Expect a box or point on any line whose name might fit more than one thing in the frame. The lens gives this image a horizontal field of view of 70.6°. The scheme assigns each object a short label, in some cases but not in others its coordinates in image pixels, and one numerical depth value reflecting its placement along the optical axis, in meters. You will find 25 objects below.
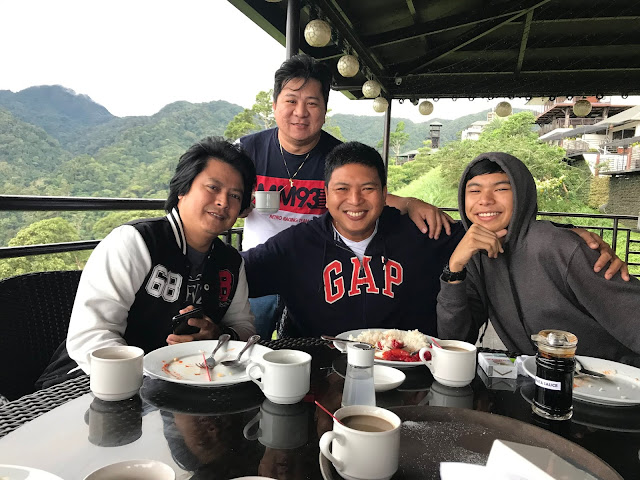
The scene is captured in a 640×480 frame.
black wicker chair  1.34
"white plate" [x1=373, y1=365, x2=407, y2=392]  1.06
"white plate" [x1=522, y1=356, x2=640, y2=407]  1.03
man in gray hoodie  1.60
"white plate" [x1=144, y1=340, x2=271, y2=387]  1.06
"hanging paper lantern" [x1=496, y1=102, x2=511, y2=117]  6.11
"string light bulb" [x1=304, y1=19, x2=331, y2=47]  3.50
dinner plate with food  1.24
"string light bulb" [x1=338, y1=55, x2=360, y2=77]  4.19
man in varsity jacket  1.38
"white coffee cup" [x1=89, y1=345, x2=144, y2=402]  0.96
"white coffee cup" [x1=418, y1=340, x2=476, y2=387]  1.10
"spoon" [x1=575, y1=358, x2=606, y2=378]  1.17
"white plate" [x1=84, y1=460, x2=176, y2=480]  0.59
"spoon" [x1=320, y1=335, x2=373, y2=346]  1.31
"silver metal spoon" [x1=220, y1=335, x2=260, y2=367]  1.18
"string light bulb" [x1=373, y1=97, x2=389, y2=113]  5.96
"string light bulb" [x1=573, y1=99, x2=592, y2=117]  5.80
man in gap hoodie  1.91
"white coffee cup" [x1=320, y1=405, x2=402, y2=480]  0.68
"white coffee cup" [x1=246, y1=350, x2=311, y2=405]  0.97
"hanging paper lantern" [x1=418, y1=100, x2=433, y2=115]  6.21
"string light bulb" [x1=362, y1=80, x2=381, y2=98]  5.16
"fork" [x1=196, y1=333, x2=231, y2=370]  1.19
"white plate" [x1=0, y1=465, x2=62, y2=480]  0.63
